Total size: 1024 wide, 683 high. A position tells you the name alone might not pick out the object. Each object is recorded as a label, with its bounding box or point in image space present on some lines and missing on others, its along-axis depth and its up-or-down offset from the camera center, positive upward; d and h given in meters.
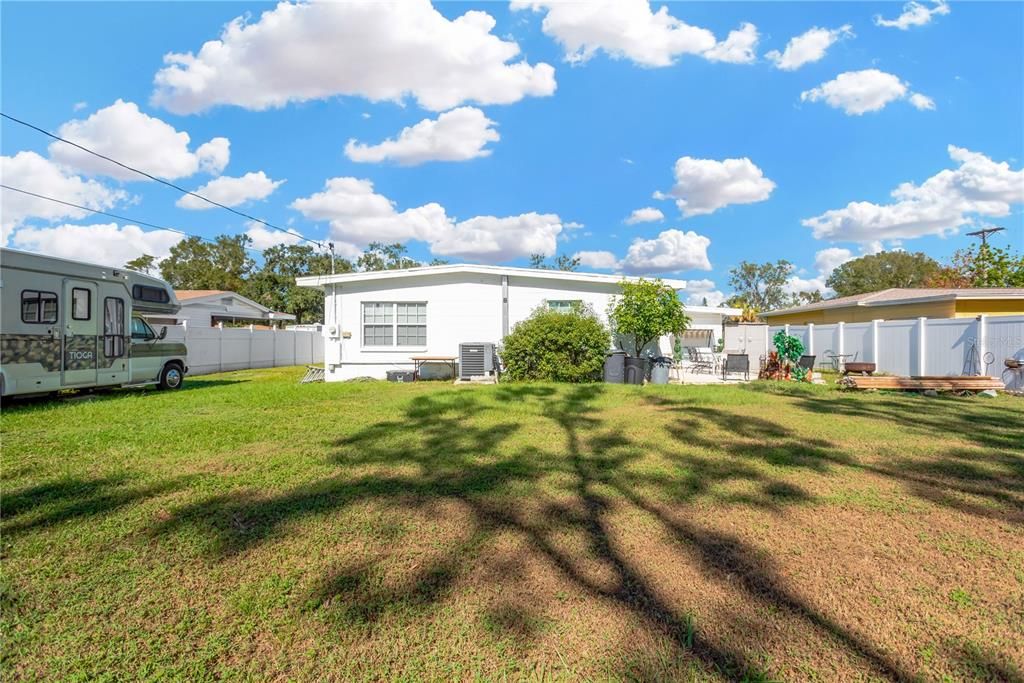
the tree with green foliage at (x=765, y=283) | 55.78 +7.03
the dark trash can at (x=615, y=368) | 12.56 -0.60
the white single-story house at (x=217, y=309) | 25.59 +1.92
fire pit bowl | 12.45 -0.60
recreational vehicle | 7.92 +0.29
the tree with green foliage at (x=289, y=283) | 42.97 +5.45
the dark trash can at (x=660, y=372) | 13.02 -0.72
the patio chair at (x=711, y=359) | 16.71 -0.52
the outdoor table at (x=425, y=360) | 13.03 -0.43
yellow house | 15.04 +1.38
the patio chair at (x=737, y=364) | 14.72 -0.57
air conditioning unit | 13.06 -0.45
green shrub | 12.37 -0.12
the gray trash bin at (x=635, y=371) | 12.63 -0.68
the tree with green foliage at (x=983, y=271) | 24.64 +3.99
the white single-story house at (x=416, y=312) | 13.65 +0.89
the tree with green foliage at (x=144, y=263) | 43.34 +7.14
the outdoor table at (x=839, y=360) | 16.17 -0.49
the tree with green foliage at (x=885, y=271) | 42.72 +6.63
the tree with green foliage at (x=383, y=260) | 48.62 +8.41
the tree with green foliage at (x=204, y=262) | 45.41 +7.60
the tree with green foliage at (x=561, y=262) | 50.16 +8.42
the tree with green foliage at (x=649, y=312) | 12.68 +0.86
